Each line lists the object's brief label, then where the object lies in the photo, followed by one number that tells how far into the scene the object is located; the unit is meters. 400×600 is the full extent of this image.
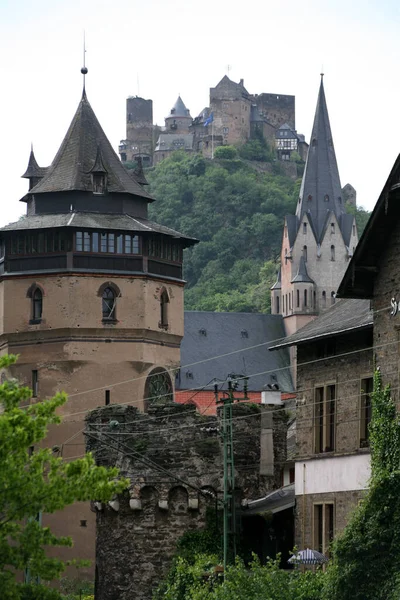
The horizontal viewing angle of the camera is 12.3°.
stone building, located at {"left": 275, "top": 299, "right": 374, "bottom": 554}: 43.94
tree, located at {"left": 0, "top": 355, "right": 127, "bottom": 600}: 33.81
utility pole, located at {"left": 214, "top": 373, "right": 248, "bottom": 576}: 49.19
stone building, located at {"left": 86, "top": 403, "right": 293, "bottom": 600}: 53.19
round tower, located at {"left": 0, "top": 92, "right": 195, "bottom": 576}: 74.44
